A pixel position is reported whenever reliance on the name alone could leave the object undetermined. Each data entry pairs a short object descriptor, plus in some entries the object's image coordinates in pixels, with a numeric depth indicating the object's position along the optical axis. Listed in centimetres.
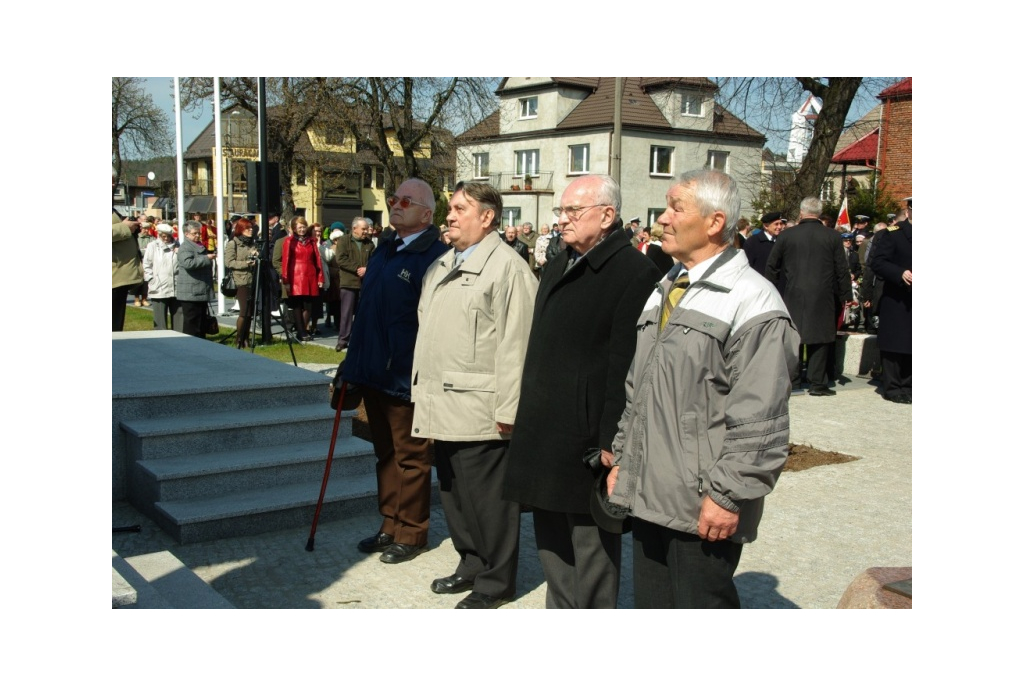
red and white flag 2033
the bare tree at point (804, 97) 1122
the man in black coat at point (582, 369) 376
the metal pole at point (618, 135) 1563
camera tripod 1219
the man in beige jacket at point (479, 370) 450
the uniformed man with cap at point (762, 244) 1148
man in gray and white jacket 281
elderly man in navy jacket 521
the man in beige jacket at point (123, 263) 1176
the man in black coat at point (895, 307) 1016
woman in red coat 1457
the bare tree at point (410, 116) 1517
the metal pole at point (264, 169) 1088
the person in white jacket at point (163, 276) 1272
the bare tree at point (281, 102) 2255
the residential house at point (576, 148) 2195
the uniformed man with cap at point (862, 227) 1939
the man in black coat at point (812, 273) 1022
